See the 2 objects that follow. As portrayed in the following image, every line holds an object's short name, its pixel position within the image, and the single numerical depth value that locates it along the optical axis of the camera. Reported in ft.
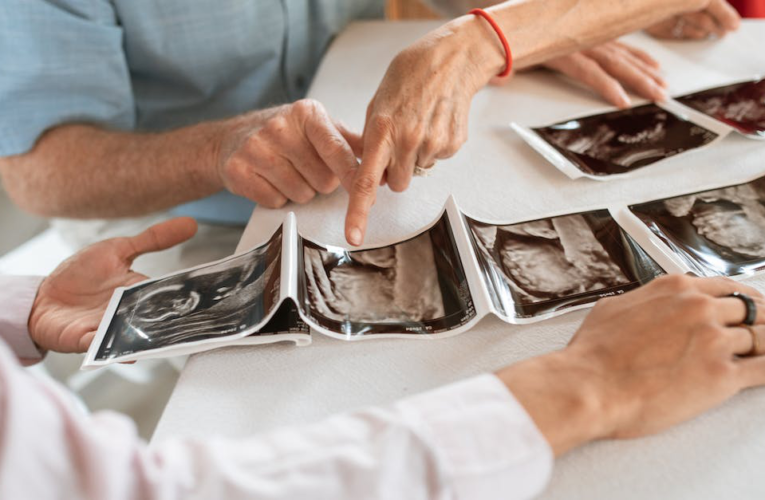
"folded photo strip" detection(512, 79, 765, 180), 3.07
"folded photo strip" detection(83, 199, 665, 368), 2.27
